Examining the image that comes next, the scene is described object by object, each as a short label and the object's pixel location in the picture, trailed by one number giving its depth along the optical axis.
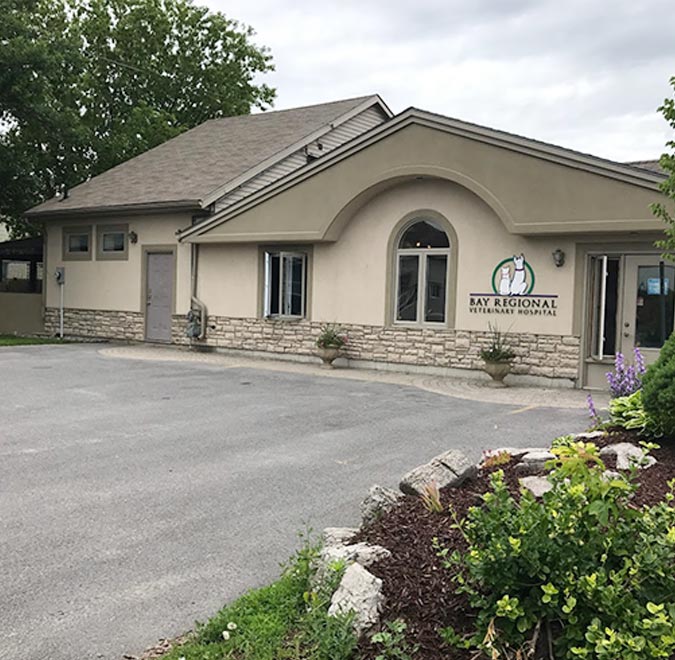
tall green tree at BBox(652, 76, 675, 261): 6.41
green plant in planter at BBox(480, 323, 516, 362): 12.45
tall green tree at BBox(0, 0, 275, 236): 23.83
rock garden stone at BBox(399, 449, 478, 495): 4.25
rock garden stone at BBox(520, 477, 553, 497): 4.04
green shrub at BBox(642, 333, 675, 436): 4.84
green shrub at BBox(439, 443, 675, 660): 2.62
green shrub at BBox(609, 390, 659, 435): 5.27
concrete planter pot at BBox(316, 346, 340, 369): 14.60
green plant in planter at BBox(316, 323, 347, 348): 14.61
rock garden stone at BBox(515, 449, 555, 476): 4.67
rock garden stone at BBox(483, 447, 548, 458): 5.11
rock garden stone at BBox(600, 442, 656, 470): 4.55
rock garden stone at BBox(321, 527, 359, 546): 3.73
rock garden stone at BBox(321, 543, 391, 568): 3.29
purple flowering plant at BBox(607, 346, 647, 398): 7.15
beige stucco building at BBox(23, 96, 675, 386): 11.88
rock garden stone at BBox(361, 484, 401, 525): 4.02
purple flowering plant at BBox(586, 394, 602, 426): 5.96
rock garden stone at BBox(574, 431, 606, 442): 5.52
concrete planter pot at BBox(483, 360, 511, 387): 12.45
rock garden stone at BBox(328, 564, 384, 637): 2.89
